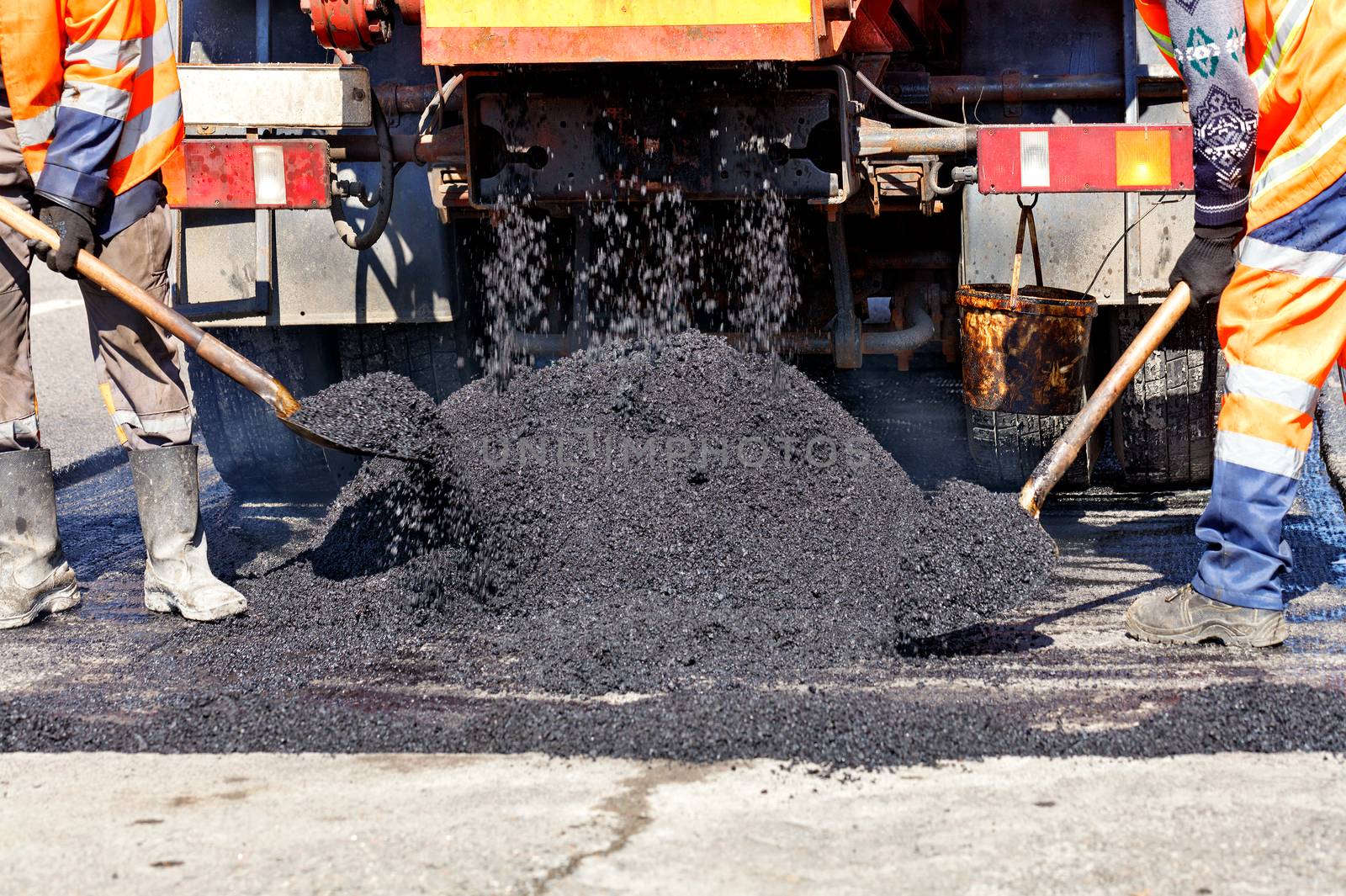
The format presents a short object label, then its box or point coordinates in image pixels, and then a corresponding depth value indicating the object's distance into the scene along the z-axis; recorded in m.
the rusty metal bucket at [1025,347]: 6.68
